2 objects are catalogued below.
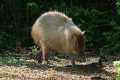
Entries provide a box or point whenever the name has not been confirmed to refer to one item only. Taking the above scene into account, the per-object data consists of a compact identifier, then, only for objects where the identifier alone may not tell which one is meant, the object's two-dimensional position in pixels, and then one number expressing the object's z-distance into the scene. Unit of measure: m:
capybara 17.44
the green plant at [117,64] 10.16
